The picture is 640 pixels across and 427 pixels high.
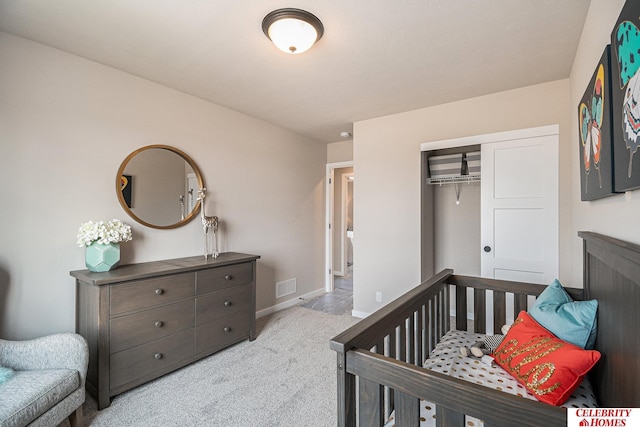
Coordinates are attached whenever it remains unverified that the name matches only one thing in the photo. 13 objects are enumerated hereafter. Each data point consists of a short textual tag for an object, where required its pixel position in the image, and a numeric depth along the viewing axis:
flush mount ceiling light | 1.65
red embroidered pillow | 1.15
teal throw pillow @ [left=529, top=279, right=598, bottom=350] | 1.29
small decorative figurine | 2.88
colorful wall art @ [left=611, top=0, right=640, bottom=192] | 0.84
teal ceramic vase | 2.07
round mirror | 2.46
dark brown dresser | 1.91
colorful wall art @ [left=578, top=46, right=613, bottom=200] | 1.16
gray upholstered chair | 1.34
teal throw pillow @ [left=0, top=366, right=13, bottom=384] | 1.43
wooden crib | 0.80
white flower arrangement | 2.07
